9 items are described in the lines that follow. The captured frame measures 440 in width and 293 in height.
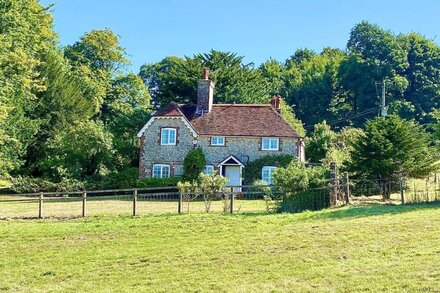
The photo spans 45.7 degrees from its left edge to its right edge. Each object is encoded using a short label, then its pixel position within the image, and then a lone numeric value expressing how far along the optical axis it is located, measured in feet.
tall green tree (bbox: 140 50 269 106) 178.70
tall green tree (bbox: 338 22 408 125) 215.10
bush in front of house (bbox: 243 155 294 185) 125.18
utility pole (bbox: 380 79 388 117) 126.70
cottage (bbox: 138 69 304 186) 126.93
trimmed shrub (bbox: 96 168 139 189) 123.95
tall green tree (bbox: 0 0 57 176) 106.52
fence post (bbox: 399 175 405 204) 67.08
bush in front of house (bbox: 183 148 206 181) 123.95
